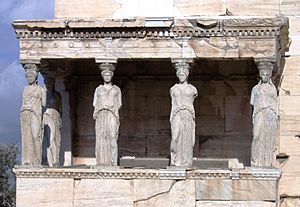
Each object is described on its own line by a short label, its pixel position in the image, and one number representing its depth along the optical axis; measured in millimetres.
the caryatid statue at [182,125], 14852
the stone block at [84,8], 17047
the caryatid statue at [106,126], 15016
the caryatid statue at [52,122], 16500
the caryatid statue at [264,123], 14758
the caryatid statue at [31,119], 15258
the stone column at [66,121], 17453
